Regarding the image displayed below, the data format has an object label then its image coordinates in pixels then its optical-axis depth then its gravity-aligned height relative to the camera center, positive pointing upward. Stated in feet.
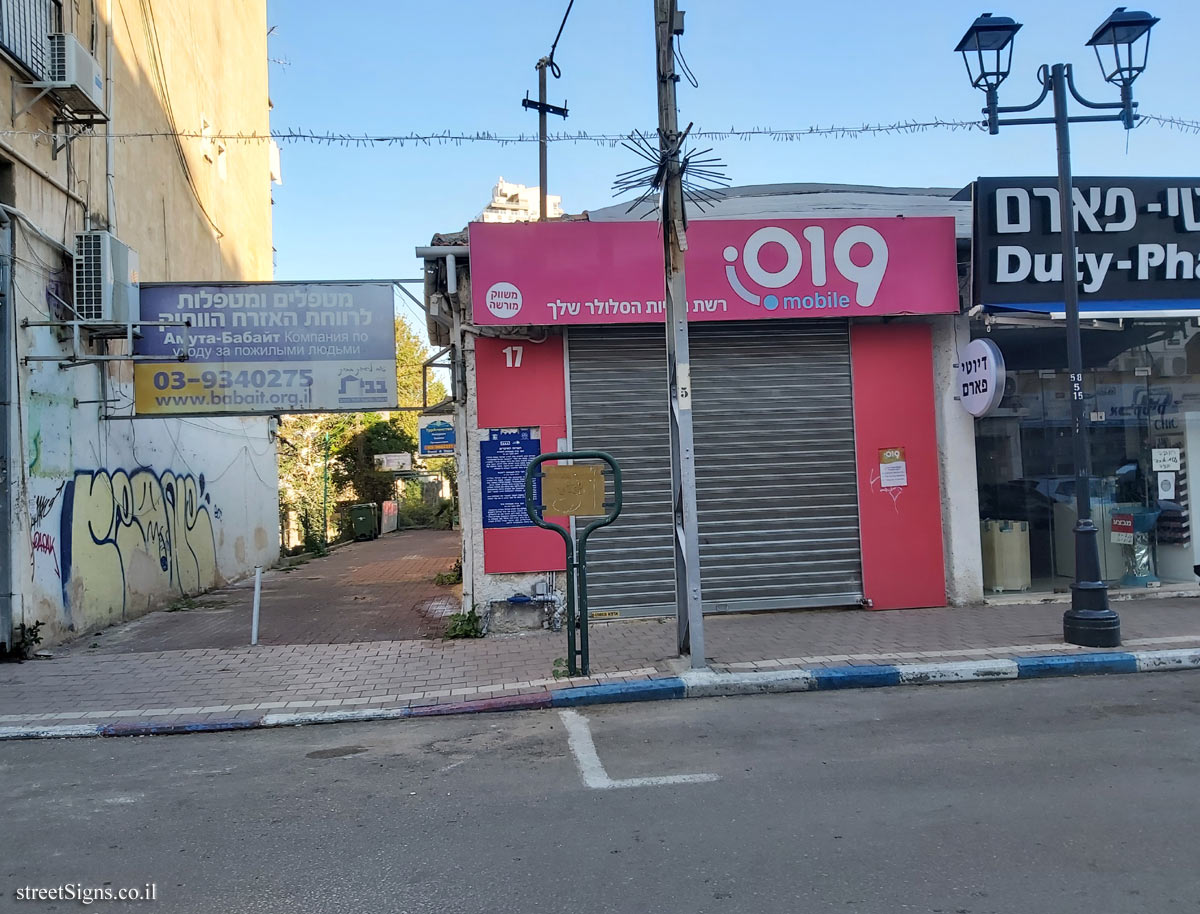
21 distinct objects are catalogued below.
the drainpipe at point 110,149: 37.58 +15.21
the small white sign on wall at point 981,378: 31.12 +3.36
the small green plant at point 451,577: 49.11 -4.95
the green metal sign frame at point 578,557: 24.53 -2.00
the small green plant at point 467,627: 31.89 -4.98
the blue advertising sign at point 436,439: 71.92 +4.21
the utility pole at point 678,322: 24.77 +4.53
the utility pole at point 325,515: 86.17 -2.12
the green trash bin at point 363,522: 95.09 -3.14
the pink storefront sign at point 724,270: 31.55 +7.69
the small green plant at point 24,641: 29.43 -4.61
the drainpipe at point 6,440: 29.22 +2.14
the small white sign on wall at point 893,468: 34.53 +0.21
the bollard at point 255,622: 32.19 -4.60
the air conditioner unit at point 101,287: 33.32 +8.16
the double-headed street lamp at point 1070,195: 26.32 +8.24
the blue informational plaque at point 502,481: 32.14 +0.22
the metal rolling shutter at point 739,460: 33.24 +0.74
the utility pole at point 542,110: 55.88 +24.14
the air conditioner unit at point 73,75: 31.68 +15.50
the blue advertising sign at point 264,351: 34.17 +5.64
